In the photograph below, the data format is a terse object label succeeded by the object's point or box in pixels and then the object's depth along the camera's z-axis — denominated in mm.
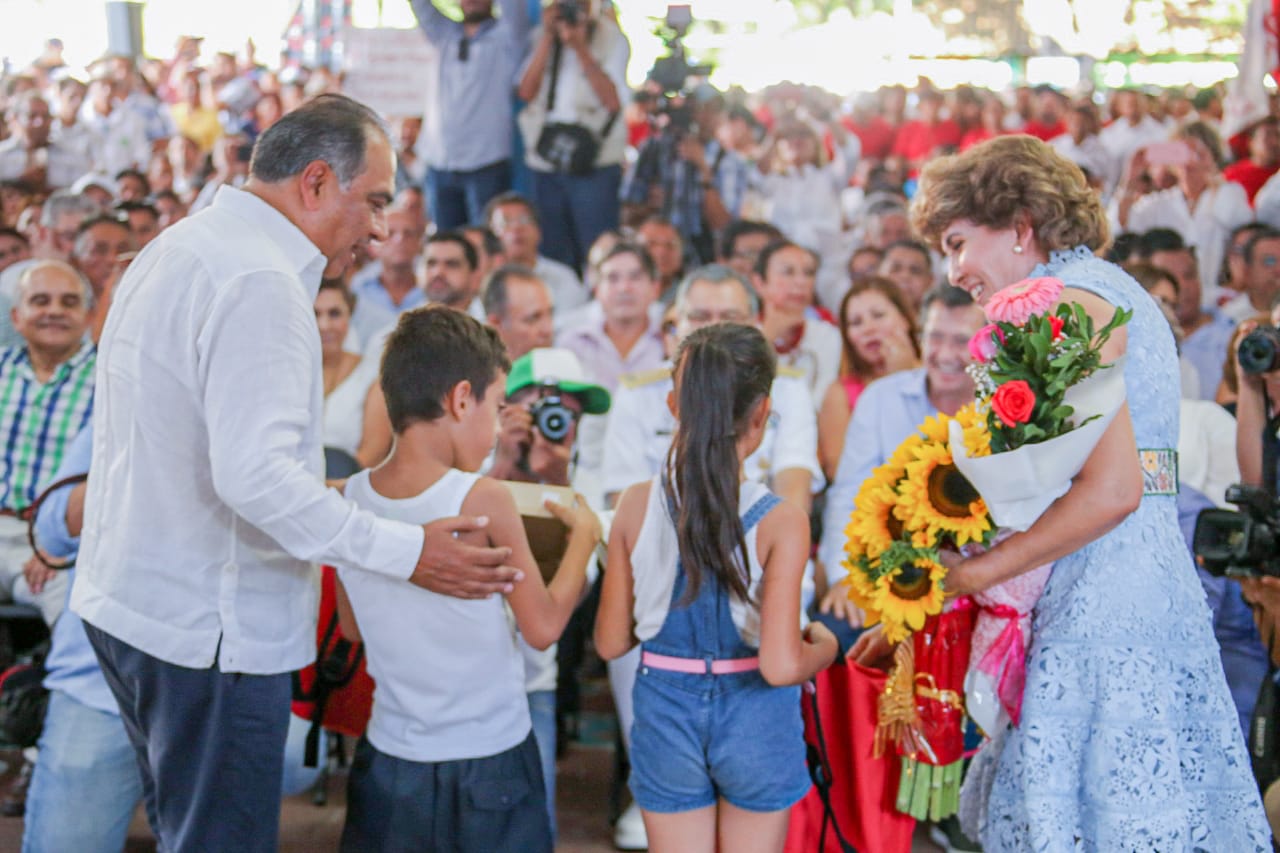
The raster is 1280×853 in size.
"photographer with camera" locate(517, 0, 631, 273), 6633
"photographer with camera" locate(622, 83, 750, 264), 6738
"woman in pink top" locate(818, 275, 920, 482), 4379
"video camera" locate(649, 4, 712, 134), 6488
